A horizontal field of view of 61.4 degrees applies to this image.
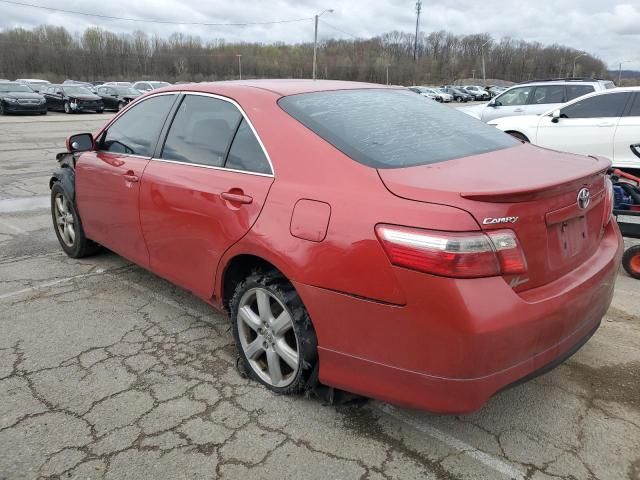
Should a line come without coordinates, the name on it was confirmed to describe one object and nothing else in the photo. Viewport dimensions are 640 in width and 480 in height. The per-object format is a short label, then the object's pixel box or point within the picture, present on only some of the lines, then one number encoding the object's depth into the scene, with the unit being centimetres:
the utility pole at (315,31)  4898
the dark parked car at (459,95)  5931
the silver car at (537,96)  1208
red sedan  206
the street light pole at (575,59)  10183
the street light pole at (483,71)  9582
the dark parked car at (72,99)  2792
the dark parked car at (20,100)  2558
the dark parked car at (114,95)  2965
